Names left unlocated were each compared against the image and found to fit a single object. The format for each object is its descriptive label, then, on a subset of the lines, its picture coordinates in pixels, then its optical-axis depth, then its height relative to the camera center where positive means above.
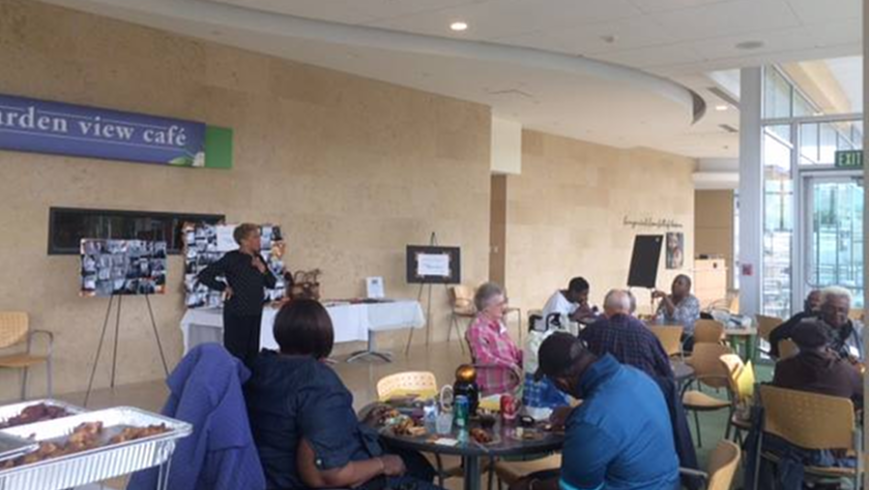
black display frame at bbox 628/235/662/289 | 10.11 -0.03
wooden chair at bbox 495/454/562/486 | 3.33 -0.96
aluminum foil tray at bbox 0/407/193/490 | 1.60 -0.47
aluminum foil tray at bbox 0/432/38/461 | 1.57 -0.43
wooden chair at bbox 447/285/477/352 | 11.14 -0.72
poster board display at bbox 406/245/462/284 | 10.17 -0.12
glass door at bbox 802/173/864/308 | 9.09 +0.40
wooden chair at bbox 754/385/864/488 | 3.50 -0.78
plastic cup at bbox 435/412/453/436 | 2.96 -0.67
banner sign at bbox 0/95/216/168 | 6.64 +1.14
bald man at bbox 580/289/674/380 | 4.25 -0.49
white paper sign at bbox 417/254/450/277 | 10.23 -0.12
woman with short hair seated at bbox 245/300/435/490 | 2.58 -0.59
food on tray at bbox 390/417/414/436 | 2.95 -0.69
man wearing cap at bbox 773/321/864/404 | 3.81 -0.55
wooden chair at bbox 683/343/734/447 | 5.45 -0.78
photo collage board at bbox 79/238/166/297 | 6.92 -0.15
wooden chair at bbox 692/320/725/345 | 6.50 -0.63
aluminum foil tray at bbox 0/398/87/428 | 2.01 -0.44
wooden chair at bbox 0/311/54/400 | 6.19 -0.78
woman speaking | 6.70 -0.28
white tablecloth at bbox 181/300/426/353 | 7.41 -0.73
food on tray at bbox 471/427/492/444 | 2.83 -0.69
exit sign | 8.98 +1.27
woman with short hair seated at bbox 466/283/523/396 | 4.31 -0.52
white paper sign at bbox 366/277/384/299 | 9.70 -0.42
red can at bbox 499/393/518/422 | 3.16 -0.65
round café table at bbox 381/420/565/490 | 2.73 -0.70
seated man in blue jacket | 2.38 -0.55
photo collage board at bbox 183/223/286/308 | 7.88 +0.00
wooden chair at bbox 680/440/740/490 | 2.39 -0.69
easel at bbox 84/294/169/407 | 7.22 -0.85
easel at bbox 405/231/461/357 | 10.75 -0.54
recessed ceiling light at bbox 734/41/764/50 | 7.96 +2.34
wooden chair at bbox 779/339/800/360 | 5.64 -0.65
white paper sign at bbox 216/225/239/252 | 8.17 +0.16
